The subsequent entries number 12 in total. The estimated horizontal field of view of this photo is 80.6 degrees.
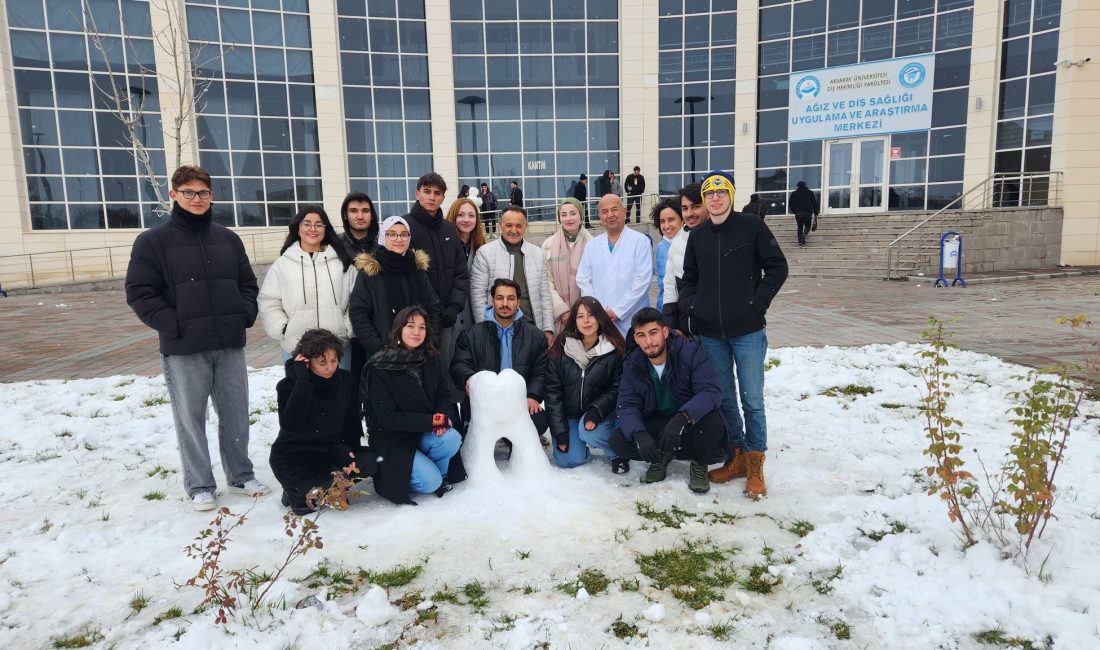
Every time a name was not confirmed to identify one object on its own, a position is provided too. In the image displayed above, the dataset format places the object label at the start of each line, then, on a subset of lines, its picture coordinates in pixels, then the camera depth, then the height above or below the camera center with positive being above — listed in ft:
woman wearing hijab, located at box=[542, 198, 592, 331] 17.74 -1.02
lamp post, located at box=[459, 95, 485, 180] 78.02 +14.50
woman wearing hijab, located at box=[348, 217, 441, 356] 13.88 -1.32
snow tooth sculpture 13.97 -4.46
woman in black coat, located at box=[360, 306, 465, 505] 13.08 -3.85
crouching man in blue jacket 13.20 -3.90
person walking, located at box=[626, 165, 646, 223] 73.31 +3.81
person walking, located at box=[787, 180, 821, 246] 63.82 +0.86
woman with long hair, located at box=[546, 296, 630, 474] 14.80 -3.73
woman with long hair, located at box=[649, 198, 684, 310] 16.24 -0.14
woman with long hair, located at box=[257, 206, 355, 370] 13.98 -1.31
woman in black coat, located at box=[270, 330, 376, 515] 12.67 -3.84
